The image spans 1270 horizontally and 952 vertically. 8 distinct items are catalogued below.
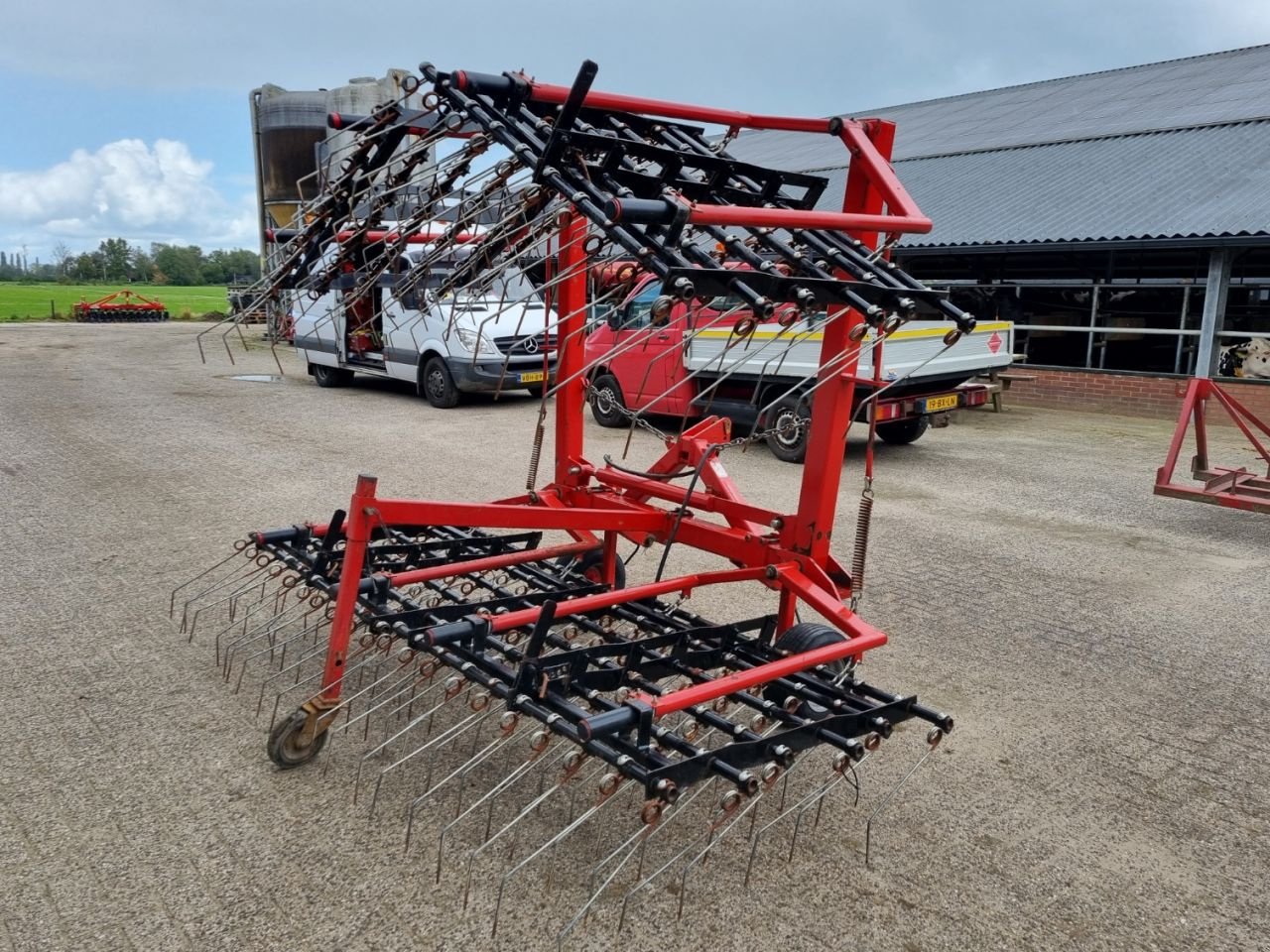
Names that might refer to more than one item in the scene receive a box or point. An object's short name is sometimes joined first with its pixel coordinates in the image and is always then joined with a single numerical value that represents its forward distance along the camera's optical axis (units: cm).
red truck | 895
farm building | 1242
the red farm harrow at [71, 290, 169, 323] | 3516
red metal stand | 658
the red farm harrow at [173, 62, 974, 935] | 279
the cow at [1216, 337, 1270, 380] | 1234
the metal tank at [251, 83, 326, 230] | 2575
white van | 1214
